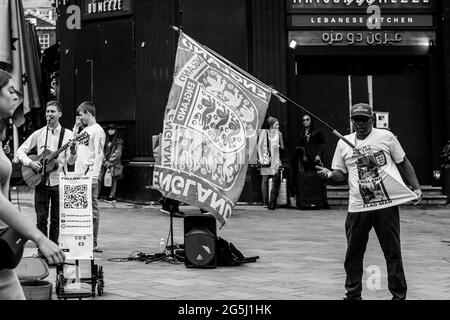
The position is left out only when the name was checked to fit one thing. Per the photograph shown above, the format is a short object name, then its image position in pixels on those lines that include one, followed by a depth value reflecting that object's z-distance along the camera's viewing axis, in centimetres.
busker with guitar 873
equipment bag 855
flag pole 653
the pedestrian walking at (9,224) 327
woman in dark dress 1529
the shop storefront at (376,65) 1634
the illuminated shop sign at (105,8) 1666
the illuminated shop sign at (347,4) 1630
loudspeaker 840
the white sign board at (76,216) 673
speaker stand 880
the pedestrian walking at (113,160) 1586
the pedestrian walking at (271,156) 1502
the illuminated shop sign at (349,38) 1634
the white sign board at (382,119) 1648
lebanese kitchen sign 1630
